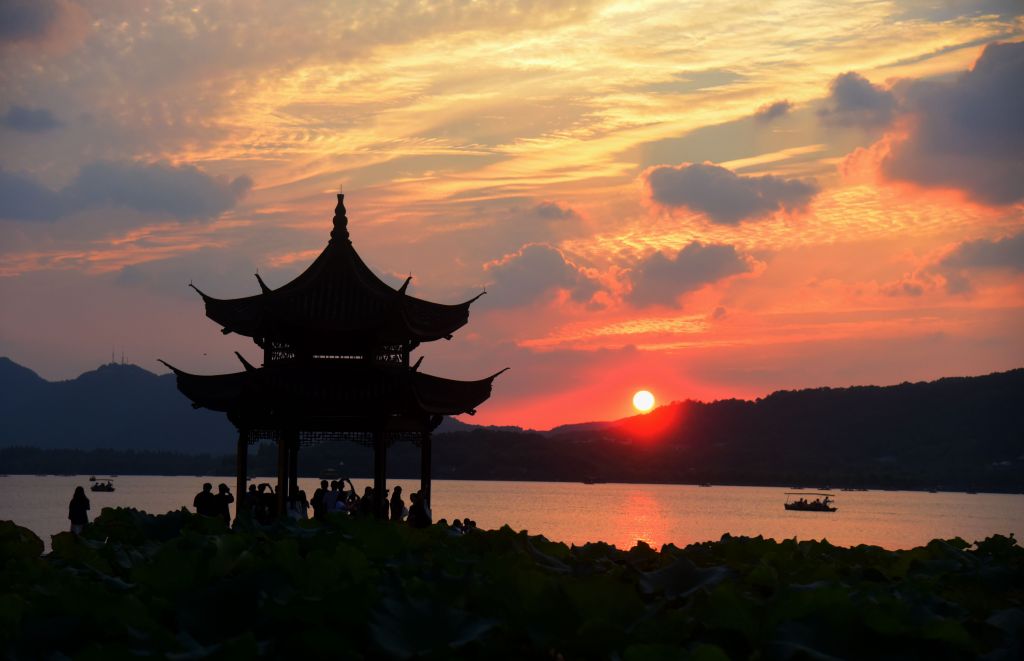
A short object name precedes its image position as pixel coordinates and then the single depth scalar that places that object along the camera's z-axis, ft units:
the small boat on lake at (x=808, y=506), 571.69
